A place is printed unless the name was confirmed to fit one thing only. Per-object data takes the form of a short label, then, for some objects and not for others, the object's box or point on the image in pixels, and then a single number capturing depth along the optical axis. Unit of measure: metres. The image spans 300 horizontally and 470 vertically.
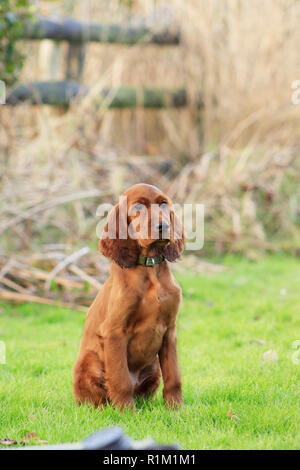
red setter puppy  6.42
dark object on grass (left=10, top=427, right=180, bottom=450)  4.03
